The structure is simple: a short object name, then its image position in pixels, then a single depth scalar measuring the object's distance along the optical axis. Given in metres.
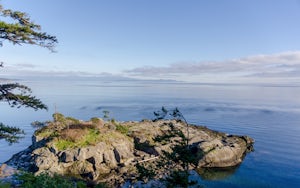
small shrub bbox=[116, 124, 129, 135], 34.97
